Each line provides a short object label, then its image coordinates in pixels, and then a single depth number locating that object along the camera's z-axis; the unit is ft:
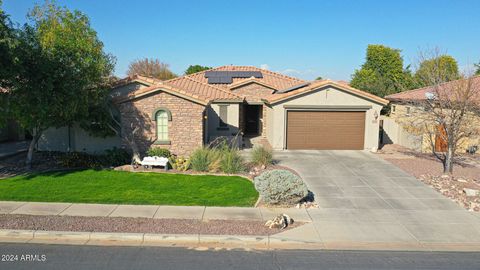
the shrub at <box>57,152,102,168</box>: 51.37
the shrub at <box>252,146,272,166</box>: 53.06
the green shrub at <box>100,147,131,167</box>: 52.60
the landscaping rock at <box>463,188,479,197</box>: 41.26
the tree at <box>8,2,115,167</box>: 42.86
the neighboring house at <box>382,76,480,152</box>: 65.65
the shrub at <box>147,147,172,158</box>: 54.19
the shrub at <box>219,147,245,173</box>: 48.95
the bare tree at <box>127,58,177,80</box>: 190.44
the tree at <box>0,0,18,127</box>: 37.99
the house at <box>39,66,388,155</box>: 56.29
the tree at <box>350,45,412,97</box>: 138.88
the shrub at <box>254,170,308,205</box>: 36.83
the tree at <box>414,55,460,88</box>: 53.83
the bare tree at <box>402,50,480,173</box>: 50.21
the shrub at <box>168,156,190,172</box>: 50.62
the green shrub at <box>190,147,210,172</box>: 49.70
